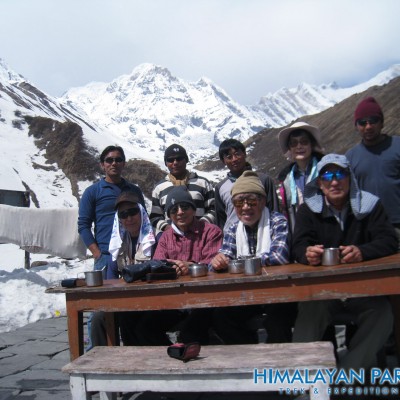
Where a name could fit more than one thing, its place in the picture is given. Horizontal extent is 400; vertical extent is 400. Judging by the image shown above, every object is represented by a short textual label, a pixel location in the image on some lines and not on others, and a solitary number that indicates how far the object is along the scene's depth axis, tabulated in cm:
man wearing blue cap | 305
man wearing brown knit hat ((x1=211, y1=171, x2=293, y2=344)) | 358
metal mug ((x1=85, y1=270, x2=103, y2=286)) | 342
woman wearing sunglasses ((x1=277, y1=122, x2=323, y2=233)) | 412
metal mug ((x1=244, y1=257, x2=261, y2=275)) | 309
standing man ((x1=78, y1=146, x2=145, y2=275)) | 480
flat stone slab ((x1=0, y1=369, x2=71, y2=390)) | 407
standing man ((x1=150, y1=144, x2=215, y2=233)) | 489
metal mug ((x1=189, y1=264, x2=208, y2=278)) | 330
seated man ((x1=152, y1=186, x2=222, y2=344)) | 395
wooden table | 285
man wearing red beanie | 414
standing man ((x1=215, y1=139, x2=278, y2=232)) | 464
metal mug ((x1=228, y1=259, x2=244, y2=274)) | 324
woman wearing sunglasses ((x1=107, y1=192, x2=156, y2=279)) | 417
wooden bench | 249
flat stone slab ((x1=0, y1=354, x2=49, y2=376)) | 458
